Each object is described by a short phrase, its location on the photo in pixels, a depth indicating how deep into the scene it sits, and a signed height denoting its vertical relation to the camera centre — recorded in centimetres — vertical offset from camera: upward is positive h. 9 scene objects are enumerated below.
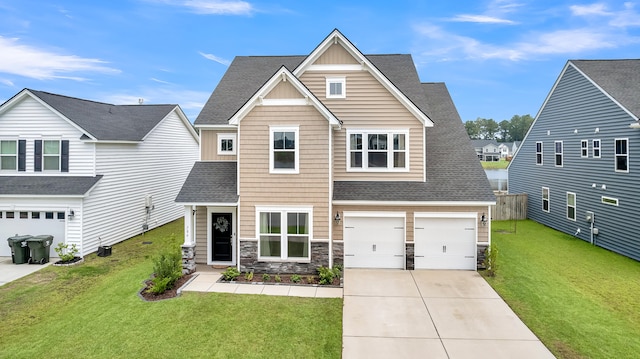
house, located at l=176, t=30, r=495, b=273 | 1159 +8
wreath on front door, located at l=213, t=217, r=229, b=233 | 1271 -148
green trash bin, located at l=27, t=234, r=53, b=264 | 1308 -247
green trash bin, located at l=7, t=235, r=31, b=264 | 1298 -249
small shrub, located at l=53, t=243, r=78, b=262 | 1325 -267
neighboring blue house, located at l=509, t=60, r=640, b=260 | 1415 +141
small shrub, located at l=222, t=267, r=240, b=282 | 1109 -294
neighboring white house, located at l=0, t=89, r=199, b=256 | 1388 +51
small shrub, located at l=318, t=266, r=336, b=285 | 1084 -291
